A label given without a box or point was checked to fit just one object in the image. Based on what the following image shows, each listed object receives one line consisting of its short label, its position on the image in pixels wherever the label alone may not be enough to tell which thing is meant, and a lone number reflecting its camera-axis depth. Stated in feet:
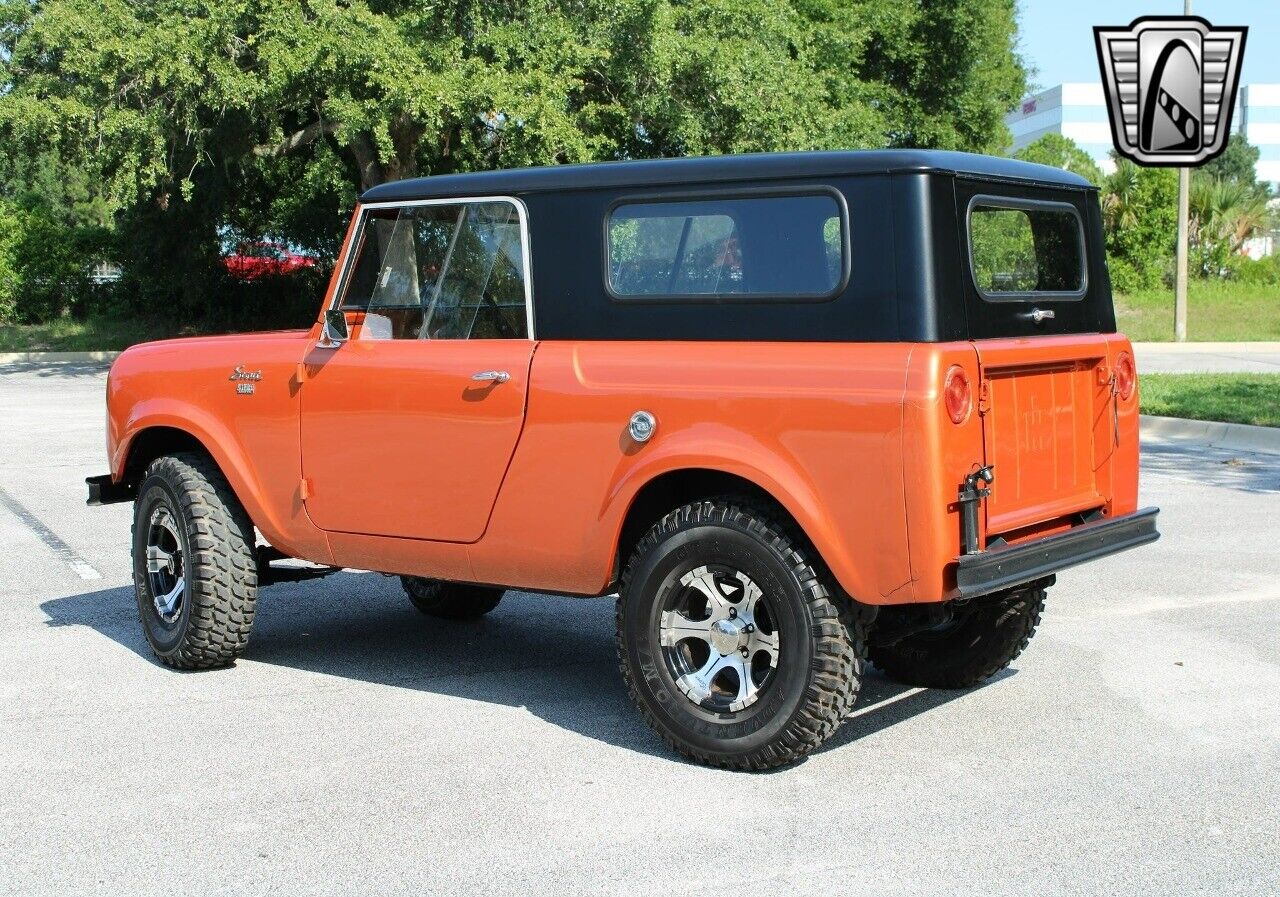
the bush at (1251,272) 126.21
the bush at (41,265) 110.01
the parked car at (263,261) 116.98
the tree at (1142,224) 119.03
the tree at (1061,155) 139.01
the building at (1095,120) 381.60
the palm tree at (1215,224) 126.62
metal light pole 93.50
